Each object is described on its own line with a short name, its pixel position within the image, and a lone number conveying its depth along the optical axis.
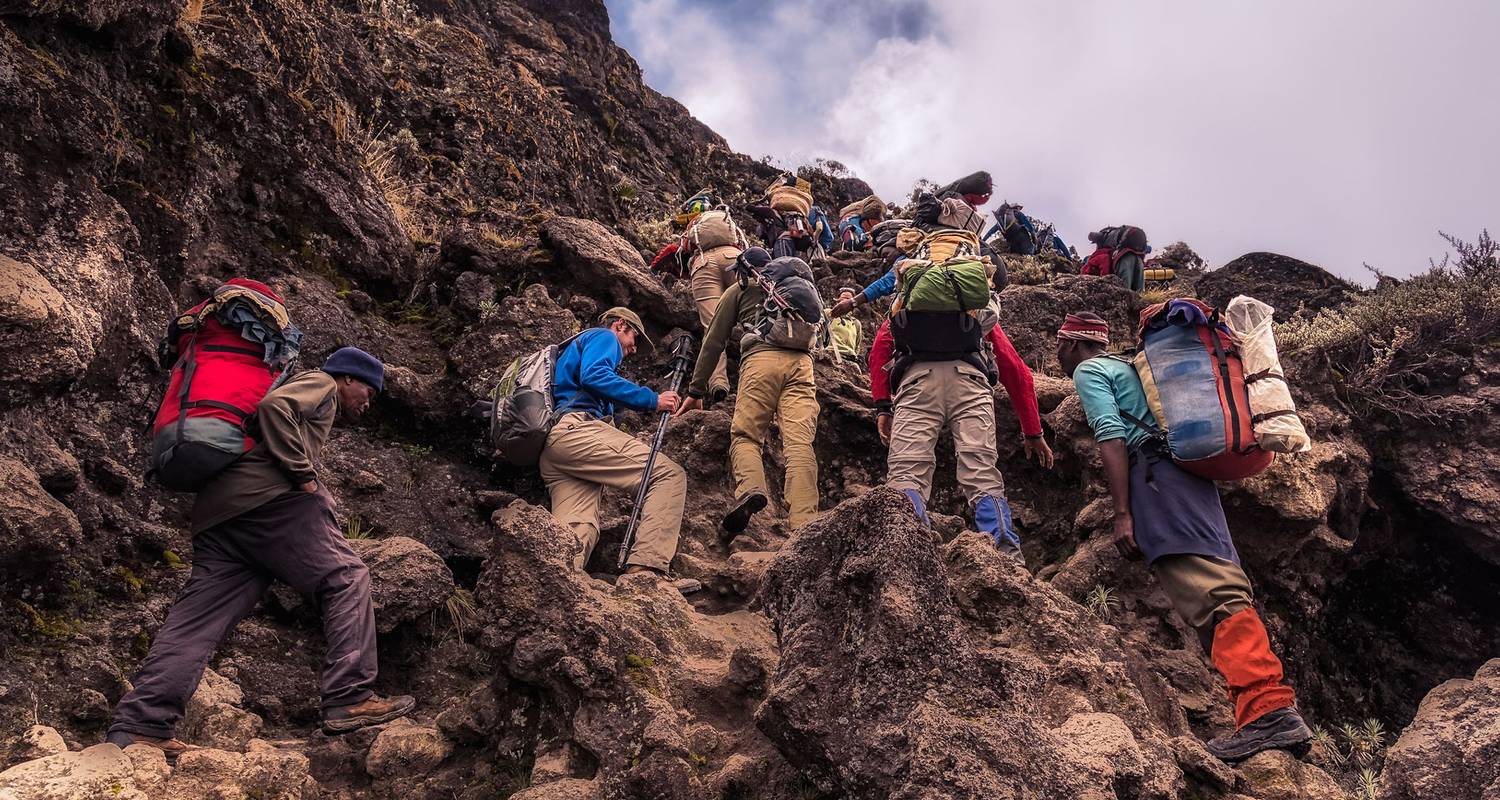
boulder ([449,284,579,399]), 8.51
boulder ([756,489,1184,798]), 3.52
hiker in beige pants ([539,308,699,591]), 6.93
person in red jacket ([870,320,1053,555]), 6.73
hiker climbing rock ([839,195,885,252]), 18.94
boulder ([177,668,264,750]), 4.76
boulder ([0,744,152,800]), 3.58
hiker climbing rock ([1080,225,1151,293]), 14.16
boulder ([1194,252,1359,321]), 13.46
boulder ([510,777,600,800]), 4.17
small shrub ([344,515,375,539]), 6.73
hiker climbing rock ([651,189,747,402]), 10.56
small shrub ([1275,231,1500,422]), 8.64
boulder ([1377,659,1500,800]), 4.39
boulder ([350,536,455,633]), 5.86
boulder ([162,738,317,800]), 4.12
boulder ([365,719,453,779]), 4.78
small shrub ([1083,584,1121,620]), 6.68
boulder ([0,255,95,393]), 5.13
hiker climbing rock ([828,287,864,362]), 11.86
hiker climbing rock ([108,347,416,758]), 4.95
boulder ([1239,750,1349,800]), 4.26
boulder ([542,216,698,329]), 10.22
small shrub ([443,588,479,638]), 6.10
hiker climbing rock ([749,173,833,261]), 13.25
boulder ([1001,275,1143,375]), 11.33
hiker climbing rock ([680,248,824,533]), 7.42
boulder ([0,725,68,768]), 3.96
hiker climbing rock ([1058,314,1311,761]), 4.65
